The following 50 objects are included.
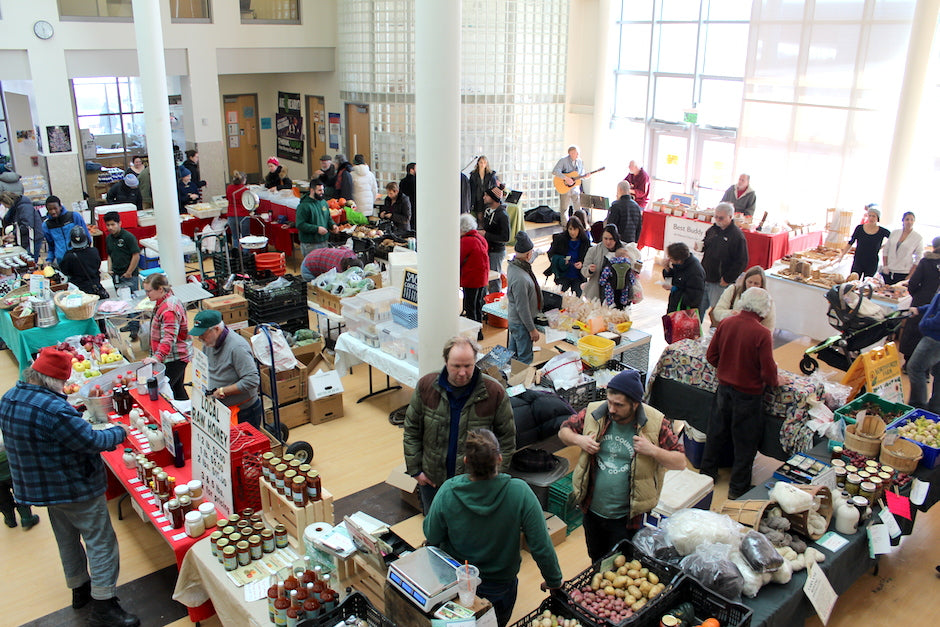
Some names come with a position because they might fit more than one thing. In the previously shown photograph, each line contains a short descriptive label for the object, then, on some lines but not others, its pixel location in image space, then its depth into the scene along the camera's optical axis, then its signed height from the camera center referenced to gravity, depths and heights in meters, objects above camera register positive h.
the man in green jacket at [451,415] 4.39 -1.86
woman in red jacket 8.52 -1.88
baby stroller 8.14 -2.39
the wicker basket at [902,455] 5.15 -2.38
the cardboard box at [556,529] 5.52 -3.10
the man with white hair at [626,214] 11.37 -1.74
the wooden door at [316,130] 17.20 -0.90
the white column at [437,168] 5.38 -0.55
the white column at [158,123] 9.24 -0.43
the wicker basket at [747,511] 4.46 -2.44
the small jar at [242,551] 4.26 -2.53
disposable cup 3.34 -2.13
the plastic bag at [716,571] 3.85 -2.38
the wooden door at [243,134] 18.31 -1.09
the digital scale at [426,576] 3.32 -2.12
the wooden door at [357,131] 16.14 -0.85
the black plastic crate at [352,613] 3.52 -2.39
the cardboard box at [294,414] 7.38 -3.09
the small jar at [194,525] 4.59 -2.58
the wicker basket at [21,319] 8.07 -2.43
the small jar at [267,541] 4.36 -2.53
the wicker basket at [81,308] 8.09 -2.31
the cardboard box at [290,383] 7.29 -2.77
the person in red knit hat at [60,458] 4.24 -2.08
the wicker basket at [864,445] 5.31 -2.38
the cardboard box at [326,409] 7.45 -3.08
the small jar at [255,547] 4.30 -2.54
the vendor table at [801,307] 9.33 -2.57
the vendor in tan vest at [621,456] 4.05 -1.92
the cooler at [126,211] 11.68 -1.87
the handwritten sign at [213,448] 4.66 -2.23
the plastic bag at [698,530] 4.11 -2.33
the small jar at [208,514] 4.66 -2.55
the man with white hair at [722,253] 8.85 -1.80
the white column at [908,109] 10.62 -0.14
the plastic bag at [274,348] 6.68 -2.24
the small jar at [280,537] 4.39 -2.53
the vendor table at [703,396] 5.97 -2.50
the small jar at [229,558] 4.21 -2.55
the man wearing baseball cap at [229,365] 5.73 -2.08
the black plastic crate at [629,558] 3.58 -2.38
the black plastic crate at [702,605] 3.60 -2.41
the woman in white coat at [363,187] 12.97 -1.60
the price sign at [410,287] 7.61 -1.92
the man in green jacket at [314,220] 10.42 -1.76
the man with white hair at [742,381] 5.71 -2.15
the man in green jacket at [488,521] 3.42 -1.95
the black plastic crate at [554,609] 3.61 -2.43
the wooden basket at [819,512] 4.45 -2.41
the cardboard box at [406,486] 6.00 -3.08
